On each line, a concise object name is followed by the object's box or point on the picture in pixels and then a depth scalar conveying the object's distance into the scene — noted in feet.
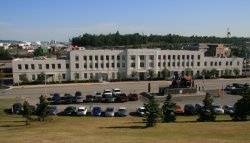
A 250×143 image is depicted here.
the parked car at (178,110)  159.96
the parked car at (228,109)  160.79
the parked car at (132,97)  200.75
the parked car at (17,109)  165.40
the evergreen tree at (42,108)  139.03
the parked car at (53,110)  161.29
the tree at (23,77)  260.62
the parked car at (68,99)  191.93
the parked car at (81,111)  160.35
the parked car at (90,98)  195.42
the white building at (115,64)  271.69
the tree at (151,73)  289.10
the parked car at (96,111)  161.17
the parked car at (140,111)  158.86
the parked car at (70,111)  161.94
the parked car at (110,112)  160.03
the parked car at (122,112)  159.94
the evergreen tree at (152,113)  119.96
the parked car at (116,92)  208.44
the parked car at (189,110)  159.94
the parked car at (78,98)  193.14
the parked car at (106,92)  204.43
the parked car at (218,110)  159.67
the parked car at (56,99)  191.62
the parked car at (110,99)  195.81
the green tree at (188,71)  303.27
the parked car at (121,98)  195.83
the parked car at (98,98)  196.54
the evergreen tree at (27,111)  134.31
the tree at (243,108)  133.90
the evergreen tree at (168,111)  136.53
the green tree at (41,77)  263.29
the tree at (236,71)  313.18
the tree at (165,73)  291.99
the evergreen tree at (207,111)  134.79
